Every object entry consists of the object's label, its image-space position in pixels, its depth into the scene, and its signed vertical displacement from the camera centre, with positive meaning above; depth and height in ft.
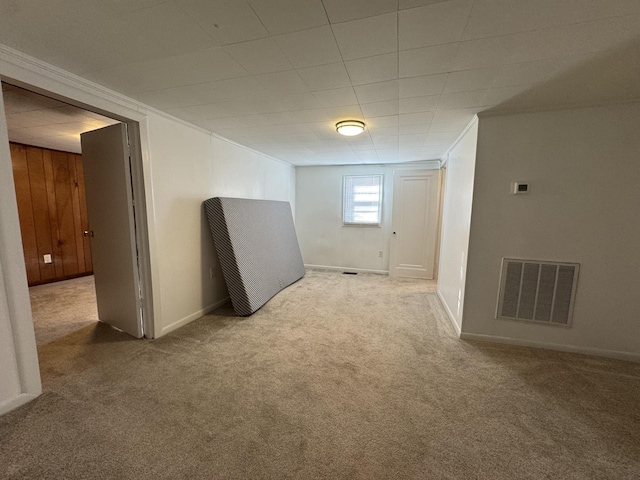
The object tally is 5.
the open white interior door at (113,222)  8.00 -0.53
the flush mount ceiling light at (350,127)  8.74 +2.81
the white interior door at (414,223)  15.71 -0.76
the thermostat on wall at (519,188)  7.79 +0.71
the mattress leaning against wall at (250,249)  10.34 -1.83
